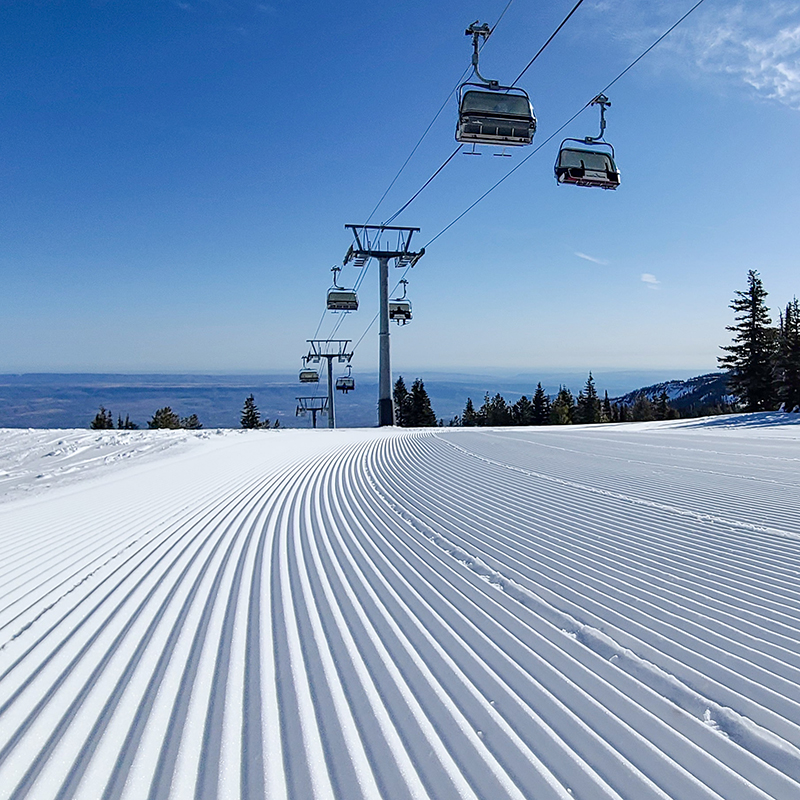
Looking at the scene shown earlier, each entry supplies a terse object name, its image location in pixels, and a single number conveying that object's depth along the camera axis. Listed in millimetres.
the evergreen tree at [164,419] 68125
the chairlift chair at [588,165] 10750
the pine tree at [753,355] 37875
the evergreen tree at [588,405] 67250
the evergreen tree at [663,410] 73712
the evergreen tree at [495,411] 73744
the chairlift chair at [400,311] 24859
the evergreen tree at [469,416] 80188
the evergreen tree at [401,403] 66438
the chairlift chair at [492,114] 9812
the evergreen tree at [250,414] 75438
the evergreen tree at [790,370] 34031
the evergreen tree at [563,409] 66938
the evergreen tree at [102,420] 60688
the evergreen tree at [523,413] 70688
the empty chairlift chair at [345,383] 32031
